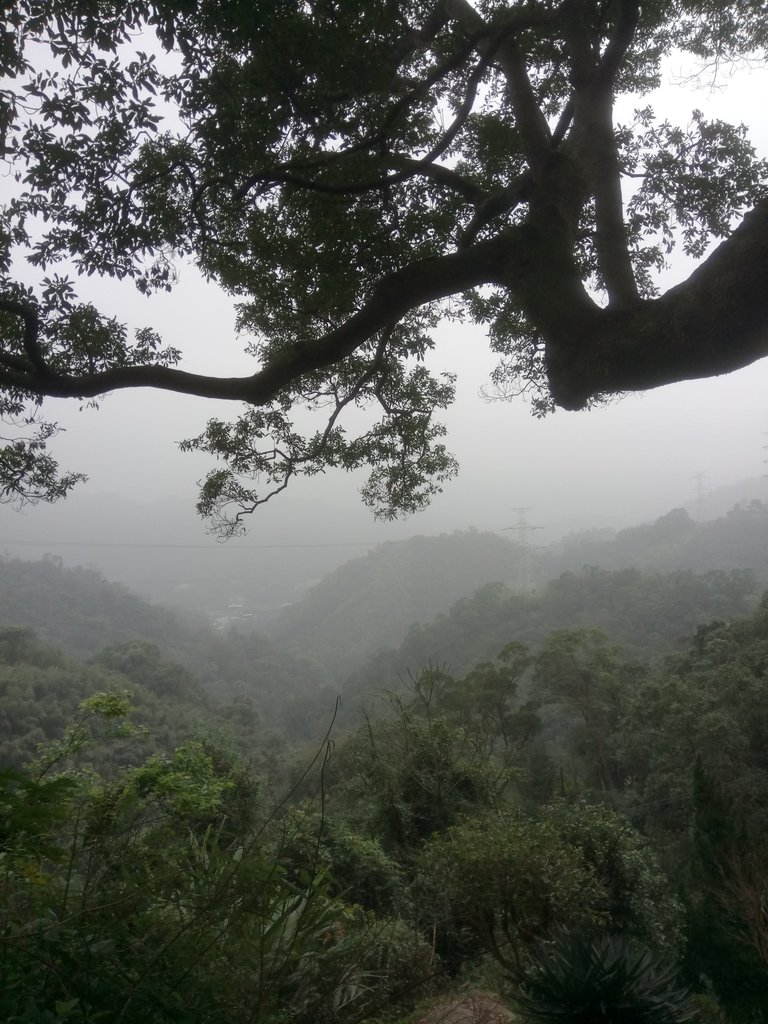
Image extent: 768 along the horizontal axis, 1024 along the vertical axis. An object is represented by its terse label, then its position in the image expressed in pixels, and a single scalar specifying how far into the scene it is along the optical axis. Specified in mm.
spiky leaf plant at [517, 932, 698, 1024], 2488
